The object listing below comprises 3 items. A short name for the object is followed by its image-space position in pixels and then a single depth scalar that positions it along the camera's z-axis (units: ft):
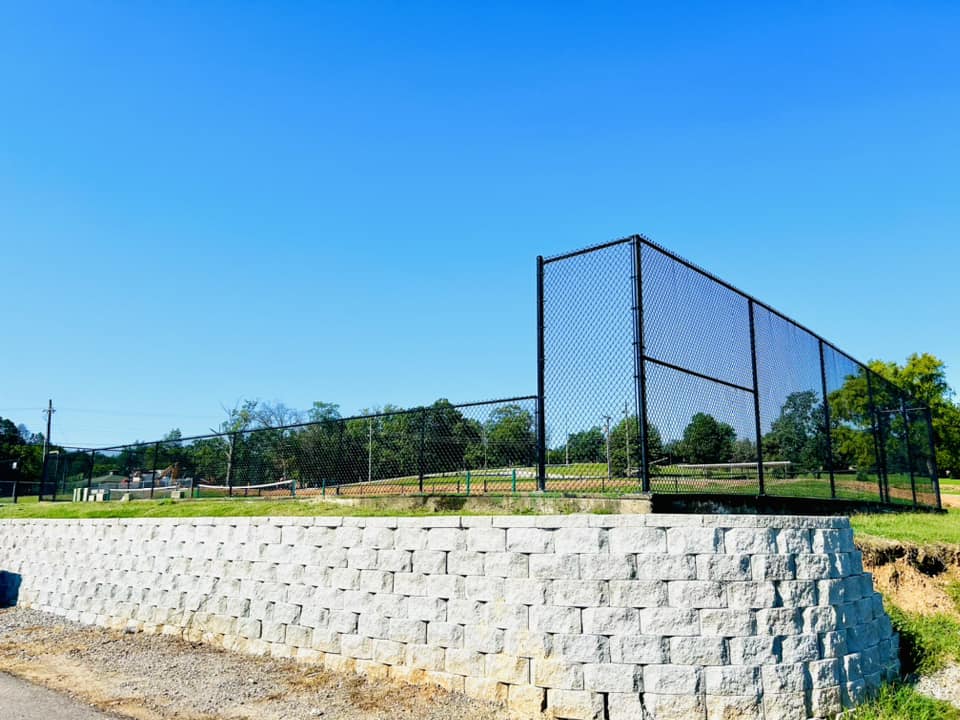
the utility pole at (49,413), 179.93
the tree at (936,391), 154.20
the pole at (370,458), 35.99
